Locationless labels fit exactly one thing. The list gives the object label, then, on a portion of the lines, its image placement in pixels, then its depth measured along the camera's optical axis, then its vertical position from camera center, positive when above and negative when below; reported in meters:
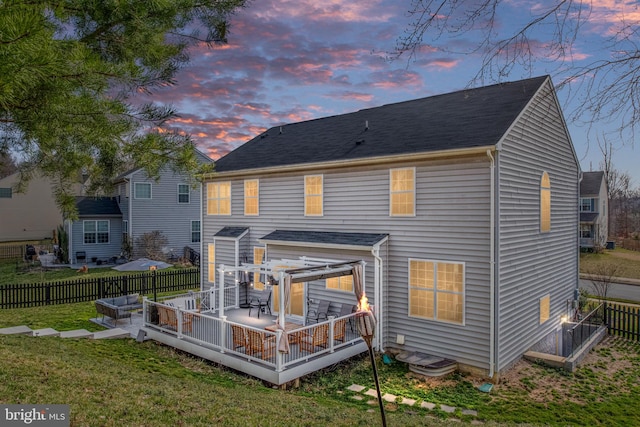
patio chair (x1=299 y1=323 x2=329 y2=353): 10.15 -3.53
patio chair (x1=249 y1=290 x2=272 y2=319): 14.15 -3.61
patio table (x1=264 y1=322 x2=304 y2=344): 10.35 -3.52
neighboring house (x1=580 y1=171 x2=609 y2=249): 37.94 -0.55
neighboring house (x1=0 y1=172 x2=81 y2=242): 39.25 -0.95
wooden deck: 9.40 -3.82
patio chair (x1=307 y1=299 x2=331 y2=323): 12.30 -3.40
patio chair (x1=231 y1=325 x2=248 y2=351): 10.21 -3.43
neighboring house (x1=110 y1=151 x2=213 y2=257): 28.02 -0.44
